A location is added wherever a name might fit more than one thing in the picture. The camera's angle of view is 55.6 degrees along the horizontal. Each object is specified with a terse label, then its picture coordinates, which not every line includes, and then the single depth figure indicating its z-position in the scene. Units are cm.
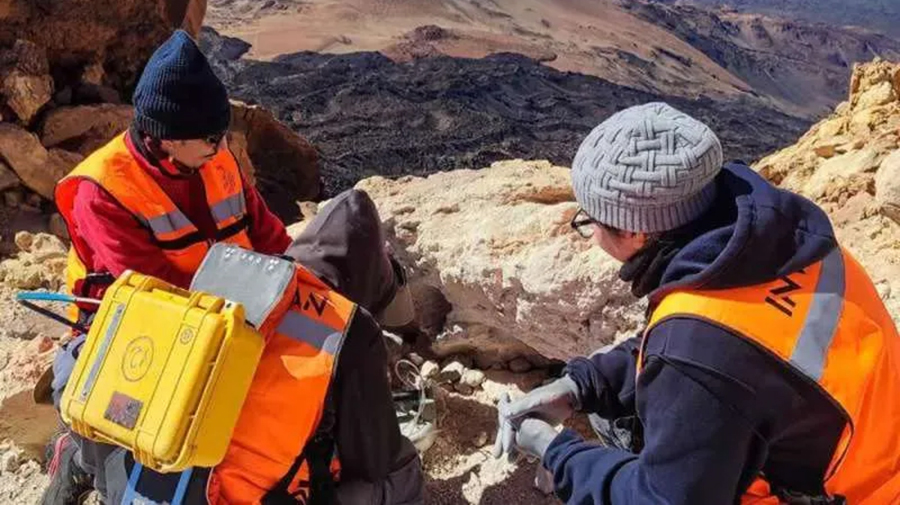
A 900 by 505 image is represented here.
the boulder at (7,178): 593
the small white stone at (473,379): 324
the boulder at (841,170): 354
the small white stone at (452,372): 325
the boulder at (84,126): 627
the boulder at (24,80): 600
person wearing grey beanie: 140
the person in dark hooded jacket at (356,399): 196
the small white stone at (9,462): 333
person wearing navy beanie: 248
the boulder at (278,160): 812
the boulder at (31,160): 595
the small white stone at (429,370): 324
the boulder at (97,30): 631
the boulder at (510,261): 271
